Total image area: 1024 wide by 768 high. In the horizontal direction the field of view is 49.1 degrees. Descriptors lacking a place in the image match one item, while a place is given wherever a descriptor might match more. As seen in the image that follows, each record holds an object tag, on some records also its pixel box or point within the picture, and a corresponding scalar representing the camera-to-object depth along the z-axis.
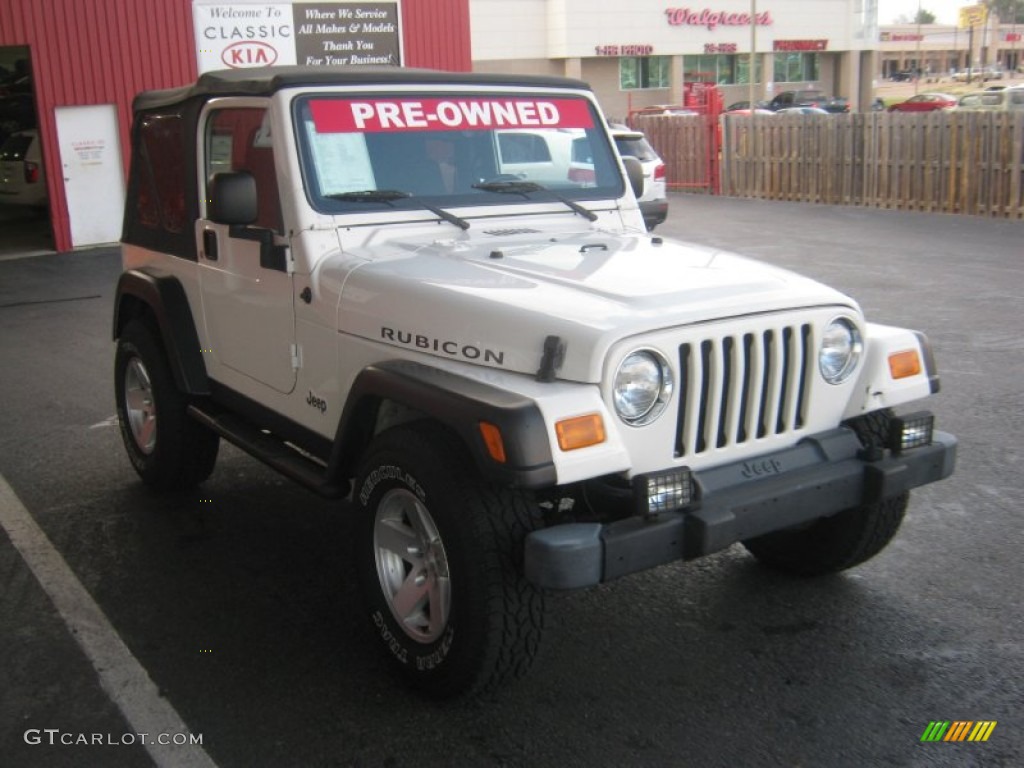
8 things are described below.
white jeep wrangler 3.32
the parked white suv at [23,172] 19.41
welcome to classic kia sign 18.08
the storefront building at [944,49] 94.69
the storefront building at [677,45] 47.66
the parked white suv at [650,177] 15.16
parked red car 41.49
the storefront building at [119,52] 16.83
